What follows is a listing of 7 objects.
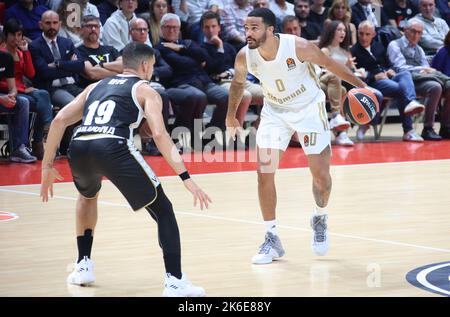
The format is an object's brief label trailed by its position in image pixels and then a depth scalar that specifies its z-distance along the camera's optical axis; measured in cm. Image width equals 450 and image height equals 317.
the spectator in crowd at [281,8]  1557
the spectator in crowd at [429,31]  1662
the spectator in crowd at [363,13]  1623
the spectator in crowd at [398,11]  1736
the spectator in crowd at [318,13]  1608
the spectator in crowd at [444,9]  1792
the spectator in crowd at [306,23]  1553
